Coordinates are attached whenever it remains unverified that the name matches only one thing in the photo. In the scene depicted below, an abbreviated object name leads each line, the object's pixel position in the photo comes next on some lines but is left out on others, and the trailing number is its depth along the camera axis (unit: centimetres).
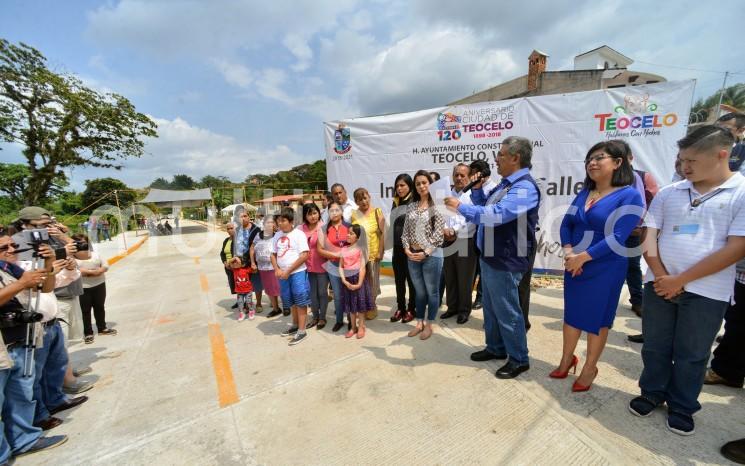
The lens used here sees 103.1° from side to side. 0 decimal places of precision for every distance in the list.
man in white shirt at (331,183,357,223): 380
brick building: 2248
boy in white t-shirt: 333
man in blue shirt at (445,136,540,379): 212
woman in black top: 336
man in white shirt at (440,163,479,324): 330
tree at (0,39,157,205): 1545
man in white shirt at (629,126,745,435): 163
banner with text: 412
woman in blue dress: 189
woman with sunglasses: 297
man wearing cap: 219
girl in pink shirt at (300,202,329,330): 349
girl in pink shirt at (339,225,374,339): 330
